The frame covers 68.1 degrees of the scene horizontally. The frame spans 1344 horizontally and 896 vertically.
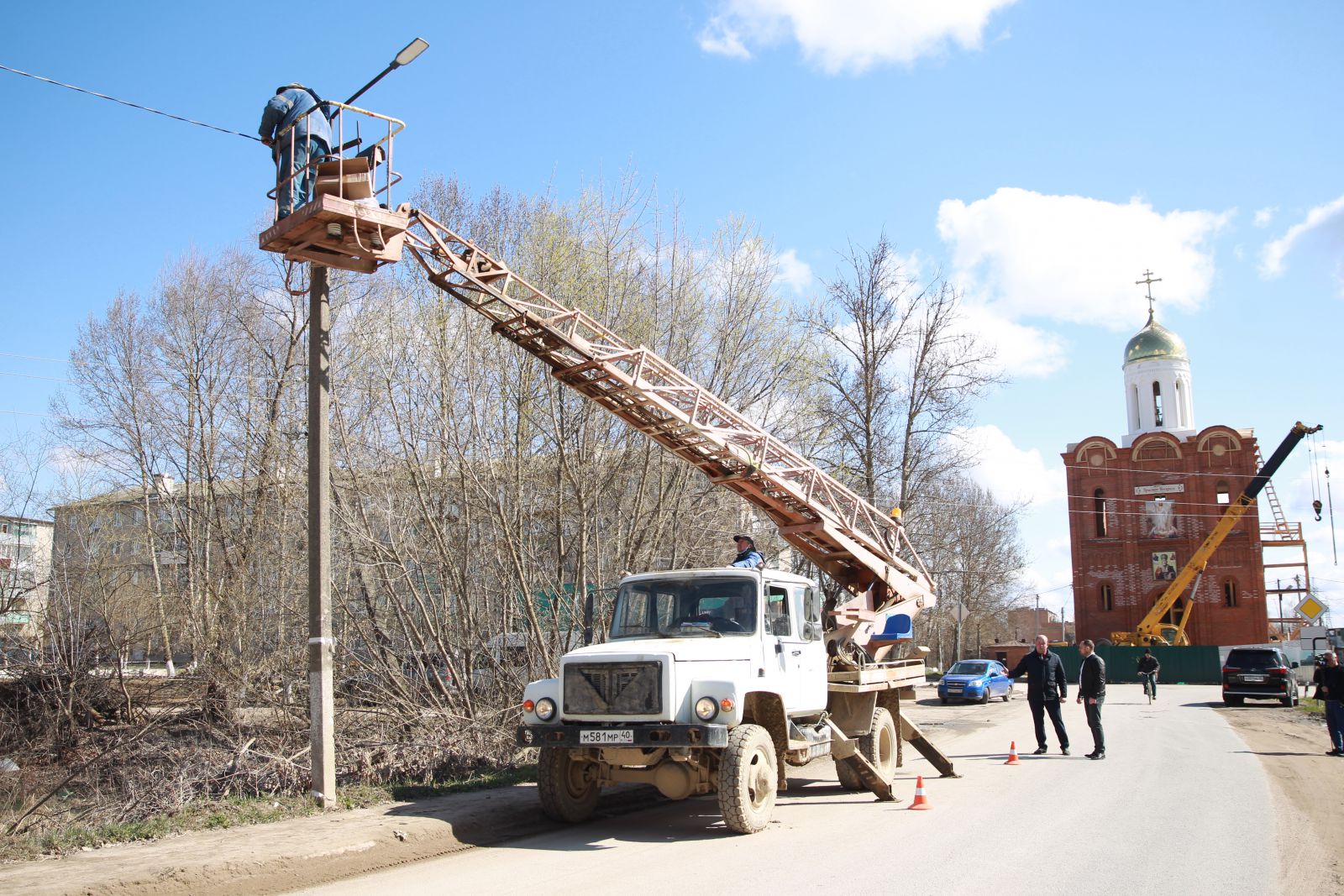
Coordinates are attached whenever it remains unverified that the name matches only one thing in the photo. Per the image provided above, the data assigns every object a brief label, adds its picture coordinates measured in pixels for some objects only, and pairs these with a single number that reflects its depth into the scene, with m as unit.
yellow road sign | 28.86
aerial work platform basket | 9.25
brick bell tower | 48.81
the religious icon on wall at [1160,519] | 50.44
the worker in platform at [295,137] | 9.78
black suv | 28.73
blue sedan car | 30.64
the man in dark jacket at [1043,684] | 14.88
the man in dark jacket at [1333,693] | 15.53
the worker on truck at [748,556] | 10.84
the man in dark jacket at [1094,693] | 14.61
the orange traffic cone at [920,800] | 10.38
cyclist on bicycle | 30.16
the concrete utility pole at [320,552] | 9.41
